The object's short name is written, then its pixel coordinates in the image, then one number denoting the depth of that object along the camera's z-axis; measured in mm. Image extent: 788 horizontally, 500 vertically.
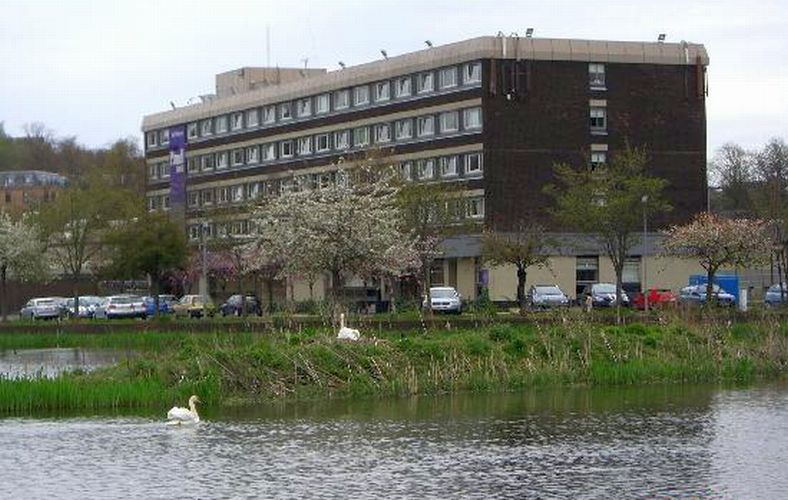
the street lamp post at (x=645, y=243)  89244
